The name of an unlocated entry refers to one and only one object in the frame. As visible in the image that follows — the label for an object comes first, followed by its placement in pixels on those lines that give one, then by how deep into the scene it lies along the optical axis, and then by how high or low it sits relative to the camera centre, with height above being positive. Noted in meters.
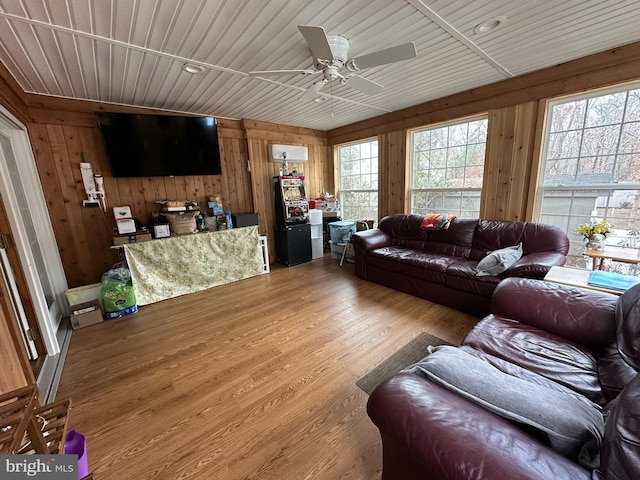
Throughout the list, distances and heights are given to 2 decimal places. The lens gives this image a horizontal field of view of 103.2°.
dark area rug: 1.81 -1.37
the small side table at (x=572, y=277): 1.74 -0.75
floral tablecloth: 3.16 -0.93
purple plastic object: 1.15 -1.12
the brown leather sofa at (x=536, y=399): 0.66 -0.78
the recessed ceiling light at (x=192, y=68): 2.31 +1.16
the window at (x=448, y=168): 3.45 +0.20
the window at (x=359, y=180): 4.79 +0.13
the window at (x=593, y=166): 2.41 +0.09
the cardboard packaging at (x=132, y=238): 3.05 -0.49
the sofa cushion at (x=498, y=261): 2.50 -0.81
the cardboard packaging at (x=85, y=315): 2.68 -1.20
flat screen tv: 3.05 +0.67
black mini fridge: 4.46 -0.95
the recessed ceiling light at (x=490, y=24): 1.81 +1.13
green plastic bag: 2.86 -1.07
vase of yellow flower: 2.42 -0.56
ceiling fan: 1.64 +0.94
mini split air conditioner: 4.45 +0.65
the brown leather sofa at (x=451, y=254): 2.55 -0.88
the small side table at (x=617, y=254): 2.19 -0.72
